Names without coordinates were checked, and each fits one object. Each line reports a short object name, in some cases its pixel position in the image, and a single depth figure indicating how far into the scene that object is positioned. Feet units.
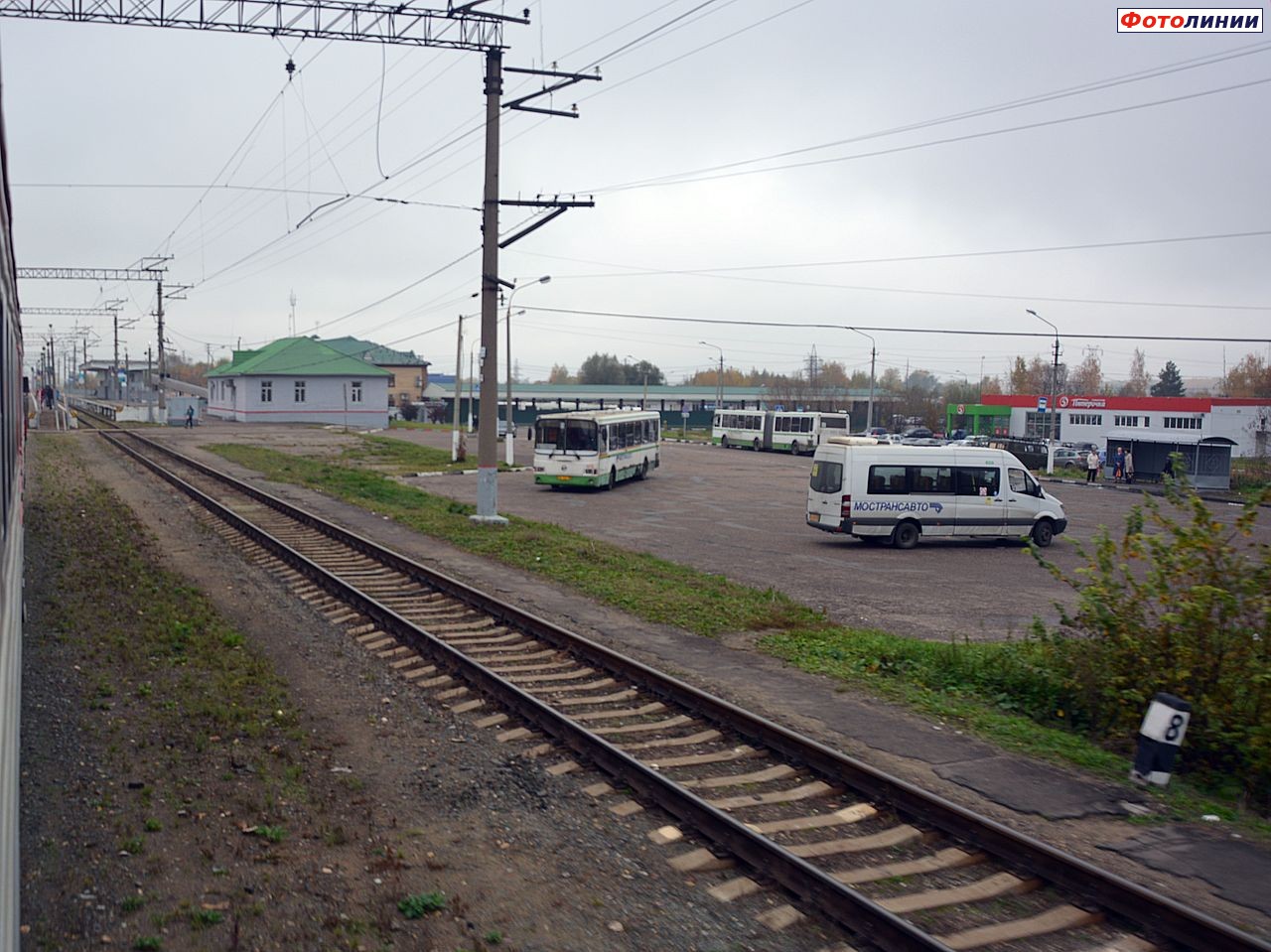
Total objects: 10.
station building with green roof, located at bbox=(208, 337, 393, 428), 246.27
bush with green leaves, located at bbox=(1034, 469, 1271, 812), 25.25
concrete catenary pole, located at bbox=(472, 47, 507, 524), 68.08
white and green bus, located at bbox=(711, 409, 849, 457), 211.61
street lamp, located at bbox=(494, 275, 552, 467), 147.95
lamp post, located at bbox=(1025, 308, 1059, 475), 159.22
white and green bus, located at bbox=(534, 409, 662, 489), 108.78
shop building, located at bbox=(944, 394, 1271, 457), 183.93
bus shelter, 134.00
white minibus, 75.20
